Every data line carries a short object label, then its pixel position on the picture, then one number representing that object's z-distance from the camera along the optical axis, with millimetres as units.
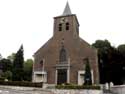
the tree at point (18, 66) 32391
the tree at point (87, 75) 27266
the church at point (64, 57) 31094
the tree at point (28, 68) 37781
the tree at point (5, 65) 47953
